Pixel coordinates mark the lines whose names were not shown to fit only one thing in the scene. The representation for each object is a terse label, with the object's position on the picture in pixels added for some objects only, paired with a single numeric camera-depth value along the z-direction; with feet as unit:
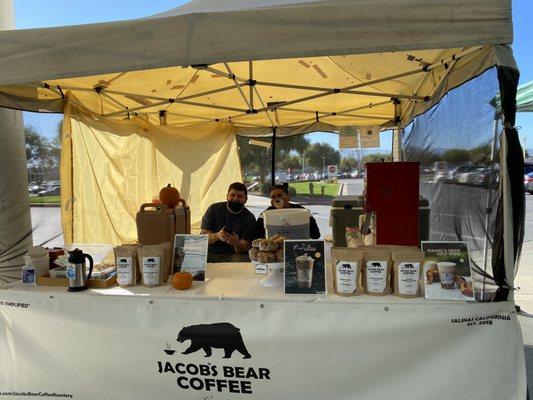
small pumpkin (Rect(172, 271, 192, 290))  6.38
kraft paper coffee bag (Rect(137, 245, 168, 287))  6.48
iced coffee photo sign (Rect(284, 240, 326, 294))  6.02
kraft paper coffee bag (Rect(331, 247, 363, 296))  5.81
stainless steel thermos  6.47
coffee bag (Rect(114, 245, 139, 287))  6.51
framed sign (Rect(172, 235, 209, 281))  6.84
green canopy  18.03
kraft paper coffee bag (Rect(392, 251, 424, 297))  5.69
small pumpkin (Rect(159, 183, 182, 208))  9.78
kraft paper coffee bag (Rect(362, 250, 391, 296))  5.81
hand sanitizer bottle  6.95
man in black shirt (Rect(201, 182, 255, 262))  10.72
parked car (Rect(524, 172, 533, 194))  59.11
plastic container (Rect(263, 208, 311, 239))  7.27
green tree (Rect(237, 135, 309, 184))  19.69
